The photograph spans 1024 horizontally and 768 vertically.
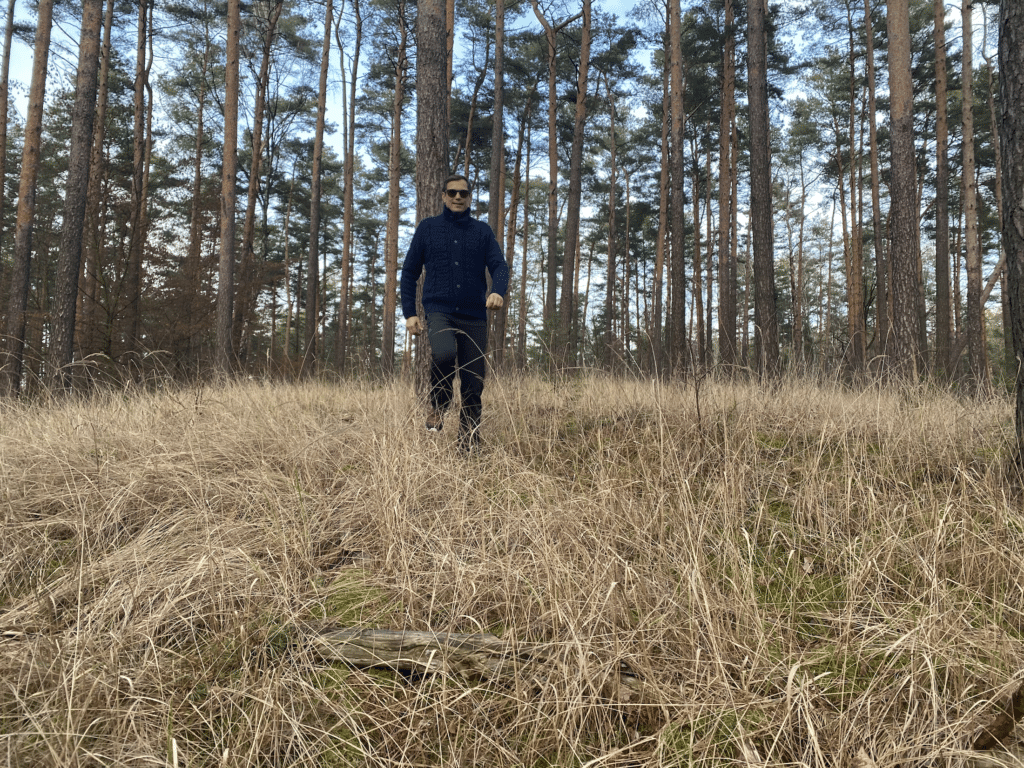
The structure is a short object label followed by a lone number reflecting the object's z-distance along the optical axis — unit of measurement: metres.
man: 3.90
